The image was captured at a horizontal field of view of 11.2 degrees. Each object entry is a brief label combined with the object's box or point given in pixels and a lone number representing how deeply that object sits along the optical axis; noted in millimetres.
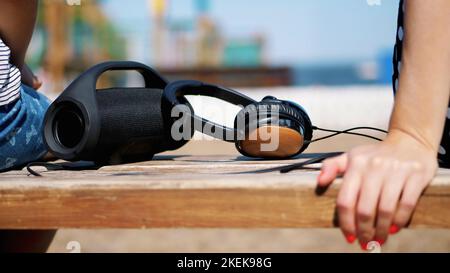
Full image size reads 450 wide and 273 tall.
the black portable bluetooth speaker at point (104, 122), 2503
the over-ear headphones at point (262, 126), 2551
